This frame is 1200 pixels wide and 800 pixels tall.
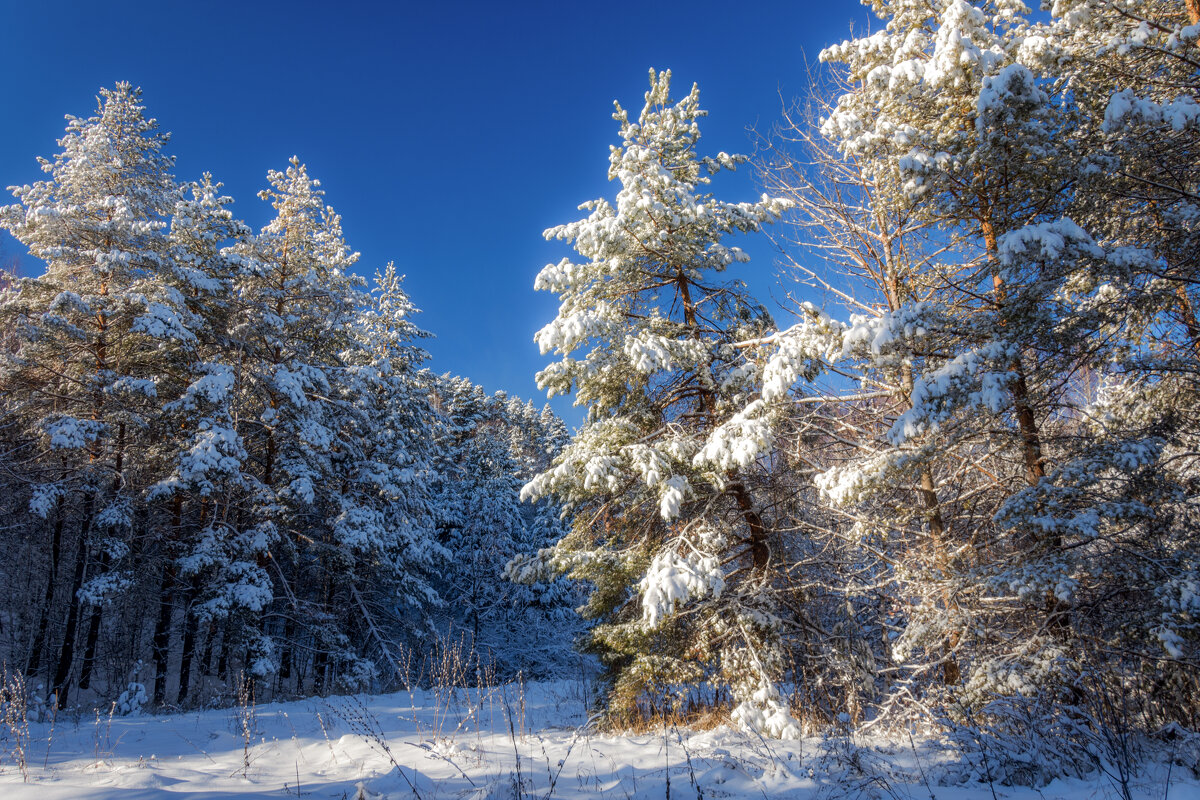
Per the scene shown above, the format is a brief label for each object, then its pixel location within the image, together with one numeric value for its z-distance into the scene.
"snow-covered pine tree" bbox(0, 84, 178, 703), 11.32
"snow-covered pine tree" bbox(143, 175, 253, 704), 11.88
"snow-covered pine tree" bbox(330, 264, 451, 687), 15.29
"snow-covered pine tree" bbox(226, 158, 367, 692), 12.97
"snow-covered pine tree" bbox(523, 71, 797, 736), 7.44
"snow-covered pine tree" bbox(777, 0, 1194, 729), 5.38
